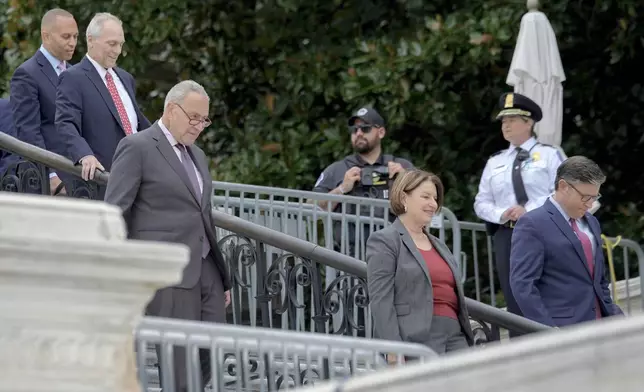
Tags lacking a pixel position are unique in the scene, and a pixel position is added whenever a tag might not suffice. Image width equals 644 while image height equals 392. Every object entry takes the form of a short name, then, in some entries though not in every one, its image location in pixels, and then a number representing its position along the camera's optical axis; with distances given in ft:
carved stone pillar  29.96
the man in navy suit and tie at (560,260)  55.16
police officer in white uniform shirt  67.05
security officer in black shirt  71.77
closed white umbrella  75.77
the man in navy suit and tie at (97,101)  60.23
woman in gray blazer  48.47
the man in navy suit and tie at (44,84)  63.82
